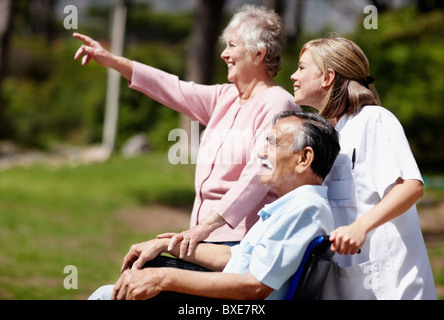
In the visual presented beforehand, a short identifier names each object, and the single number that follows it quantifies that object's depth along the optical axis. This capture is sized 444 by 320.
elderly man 4.51
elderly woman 5.56
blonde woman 4.68
